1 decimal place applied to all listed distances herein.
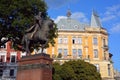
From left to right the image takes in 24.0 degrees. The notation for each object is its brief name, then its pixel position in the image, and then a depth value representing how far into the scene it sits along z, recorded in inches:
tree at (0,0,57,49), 1333.7
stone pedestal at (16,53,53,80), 741.3
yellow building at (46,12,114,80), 2647.6
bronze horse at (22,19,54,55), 805.2
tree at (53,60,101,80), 1931.6
